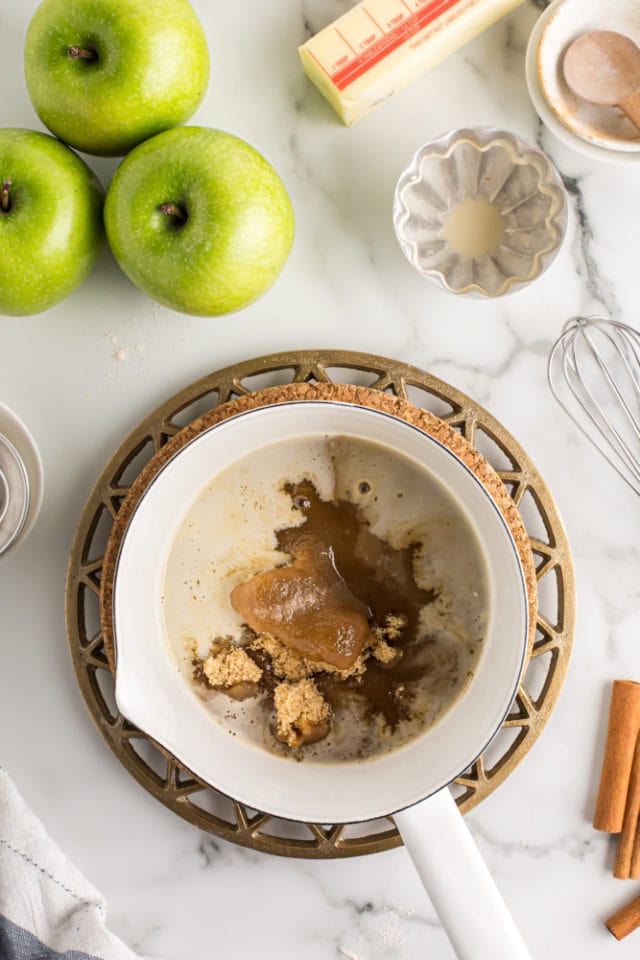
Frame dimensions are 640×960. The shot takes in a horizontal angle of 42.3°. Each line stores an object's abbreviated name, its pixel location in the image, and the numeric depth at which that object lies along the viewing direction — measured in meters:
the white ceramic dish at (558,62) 0.88
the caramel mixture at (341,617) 0.87
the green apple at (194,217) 0.77
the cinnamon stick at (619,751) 0.93
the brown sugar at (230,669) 0.88
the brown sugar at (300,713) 0.88
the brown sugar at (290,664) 0.89
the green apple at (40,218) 0.77
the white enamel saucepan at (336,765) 0.78
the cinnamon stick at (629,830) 0.94
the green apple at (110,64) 0.76
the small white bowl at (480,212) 0.88
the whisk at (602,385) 0.94
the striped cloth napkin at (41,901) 0.87
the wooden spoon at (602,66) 0.89
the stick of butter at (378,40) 0.85
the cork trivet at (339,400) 0.86
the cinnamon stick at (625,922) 0.94
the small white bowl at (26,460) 0.92
